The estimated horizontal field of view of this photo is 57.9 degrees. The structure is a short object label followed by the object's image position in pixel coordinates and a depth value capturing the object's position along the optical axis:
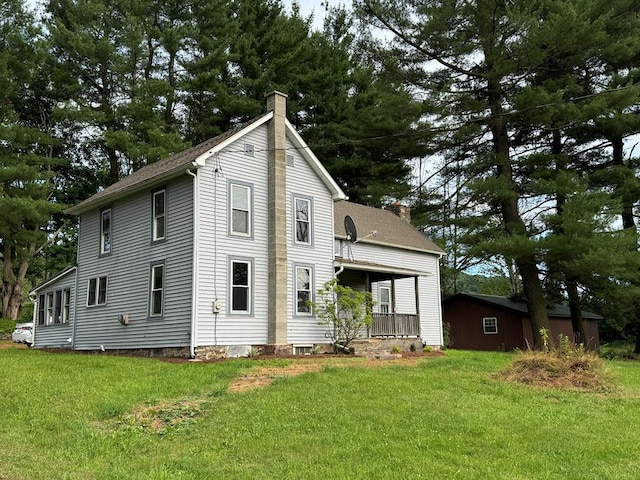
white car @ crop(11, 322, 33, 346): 24.08
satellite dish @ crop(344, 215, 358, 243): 20.34
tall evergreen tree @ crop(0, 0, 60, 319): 26.52
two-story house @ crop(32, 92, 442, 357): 15.24
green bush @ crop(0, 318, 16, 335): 27.53
